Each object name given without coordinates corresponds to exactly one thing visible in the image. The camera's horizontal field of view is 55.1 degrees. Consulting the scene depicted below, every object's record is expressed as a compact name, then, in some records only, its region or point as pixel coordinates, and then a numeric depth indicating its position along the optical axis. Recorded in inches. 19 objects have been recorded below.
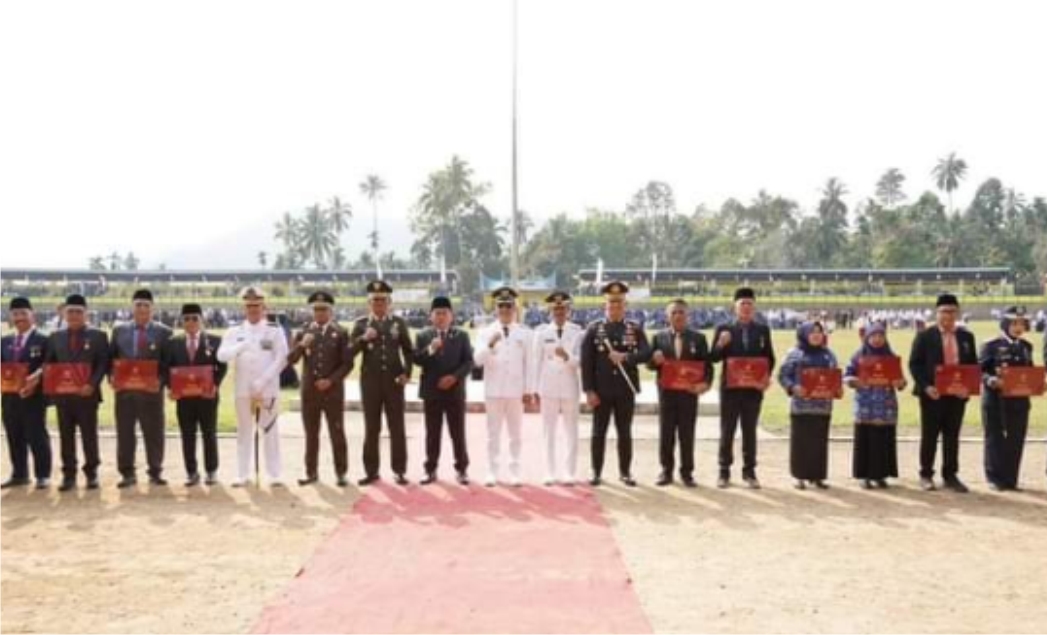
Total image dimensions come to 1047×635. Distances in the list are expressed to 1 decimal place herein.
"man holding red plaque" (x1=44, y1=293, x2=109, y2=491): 356.8
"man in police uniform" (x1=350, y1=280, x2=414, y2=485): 361.7
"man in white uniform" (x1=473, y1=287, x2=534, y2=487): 365.4
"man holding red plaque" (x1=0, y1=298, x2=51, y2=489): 358.3
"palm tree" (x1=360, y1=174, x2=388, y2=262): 4938.5
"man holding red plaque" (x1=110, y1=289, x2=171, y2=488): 359.6
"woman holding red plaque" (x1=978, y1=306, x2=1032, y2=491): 359.6
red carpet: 204.1
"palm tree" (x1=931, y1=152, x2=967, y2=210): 4323.3
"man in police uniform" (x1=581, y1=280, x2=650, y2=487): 362.0
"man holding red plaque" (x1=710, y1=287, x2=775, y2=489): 362.0
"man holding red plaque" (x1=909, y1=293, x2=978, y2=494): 358.3
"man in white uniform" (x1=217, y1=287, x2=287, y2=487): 363.3
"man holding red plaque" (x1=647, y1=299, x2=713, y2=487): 361.1
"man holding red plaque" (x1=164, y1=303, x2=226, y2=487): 361.7
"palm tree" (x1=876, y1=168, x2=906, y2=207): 4564.5
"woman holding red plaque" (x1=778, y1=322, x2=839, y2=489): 358.3
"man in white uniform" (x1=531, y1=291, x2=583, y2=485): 366.3
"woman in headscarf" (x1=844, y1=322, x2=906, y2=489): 358.9
